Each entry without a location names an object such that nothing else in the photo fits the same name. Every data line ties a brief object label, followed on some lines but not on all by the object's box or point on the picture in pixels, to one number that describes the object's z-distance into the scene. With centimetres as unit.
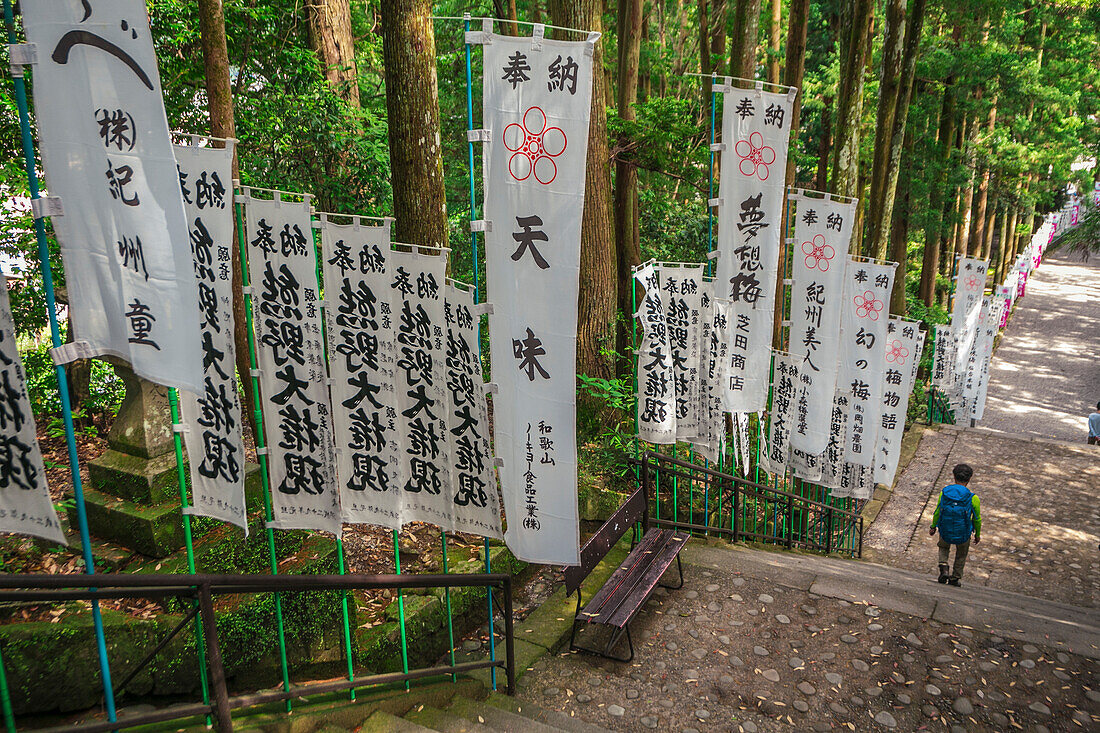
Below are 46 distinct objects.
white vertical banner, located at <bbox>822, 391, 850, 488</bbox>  1018
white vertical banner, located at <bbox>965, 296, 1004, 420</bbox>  1653
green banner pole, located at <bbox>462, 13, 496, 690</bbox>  465
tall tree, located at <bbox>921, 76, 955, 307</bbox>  2009
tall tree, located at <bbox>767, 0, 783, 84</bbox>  1698
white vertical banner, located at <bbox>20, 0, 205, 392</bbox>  329
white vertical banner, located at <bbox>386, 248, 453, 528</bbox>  471
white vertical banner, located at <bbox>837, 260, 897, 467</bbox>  952
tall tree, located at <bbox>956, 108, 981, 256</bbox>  2127
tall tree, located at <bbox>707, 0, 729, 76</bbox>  1520
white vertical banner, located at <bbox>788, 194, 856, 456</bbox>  862
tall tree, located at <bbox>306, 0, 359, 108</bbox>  1053
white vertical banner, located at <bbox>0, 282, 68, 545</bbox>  329
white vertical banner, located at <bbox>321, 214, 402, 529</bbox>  465
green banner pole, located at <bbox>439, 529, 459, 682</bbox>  511
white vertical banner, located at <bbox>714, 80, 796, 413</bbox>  741
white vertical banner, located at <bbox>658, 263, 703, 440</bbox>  764
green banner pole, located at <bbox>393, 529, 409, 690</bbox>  488
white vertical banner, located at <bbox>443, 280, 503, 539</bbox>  475
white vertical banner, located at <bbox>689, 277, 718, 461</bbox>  782
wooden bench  591
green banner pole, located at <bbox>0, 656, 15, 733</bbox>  308
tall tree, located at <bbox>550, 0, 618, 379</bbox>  951
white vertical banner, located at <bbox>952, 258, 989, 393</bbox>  1555
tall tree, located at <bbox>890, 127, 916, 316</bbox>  1983
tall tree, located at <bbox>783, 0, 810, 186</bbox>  1213
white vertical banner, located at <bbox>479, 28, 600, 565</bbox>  457
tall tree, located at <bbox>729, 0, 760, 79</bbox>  1073
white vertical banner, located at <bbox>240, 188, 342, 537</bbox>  449
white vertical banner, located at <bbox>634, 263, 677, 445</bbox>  746
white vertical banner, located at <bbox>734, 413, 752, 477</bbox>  881
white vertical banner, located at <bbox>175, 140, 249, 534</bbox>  433
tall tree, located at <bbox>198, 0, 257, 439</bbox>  655
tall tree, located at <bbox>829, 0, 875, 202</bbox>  1191
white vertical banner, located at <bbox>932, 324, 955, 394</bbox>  1641
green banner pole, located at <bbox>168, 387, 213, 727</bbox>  391
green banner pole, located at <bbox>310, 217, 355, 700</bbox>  457
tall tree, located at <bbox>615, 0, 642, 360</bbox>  1178
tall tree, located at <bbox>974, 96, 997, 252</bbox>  2527
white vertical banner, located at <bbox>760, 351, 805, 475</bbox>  923
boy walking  862
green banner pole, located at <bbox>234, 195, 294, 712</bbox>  438
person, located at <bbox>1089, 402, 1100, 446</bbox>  1703
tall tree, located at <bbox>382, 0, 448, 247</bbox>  644
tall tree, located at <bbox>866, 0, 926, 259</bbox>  1428
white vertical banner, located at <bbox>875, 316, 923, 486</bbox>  1087
